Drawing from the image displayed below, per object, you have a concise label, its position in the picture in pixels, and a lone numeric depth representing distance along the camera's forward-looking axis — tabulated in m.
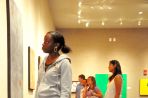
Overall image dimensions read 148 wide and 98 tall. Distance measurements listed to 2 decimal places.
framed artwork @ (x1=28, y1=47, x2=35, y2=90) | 4.65
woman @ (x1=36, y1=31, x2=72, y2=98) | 2.79
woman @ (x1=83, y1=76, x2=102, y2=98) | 6.79
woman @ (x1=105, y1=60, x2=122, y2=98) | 4.81
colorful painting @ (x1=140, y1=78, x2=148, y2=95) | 12.78
